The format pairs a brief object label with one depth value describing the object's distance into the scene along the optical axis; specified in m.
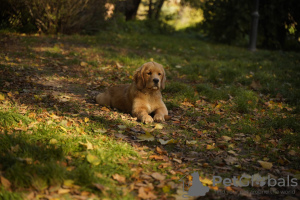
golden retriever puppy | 5.22
